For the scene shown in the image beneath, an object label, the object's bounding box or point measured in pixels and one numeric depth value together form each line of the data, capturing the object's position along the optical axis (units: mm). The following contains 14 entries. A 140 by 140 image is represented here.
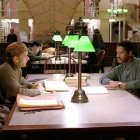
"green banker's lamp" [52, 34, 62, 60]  6204
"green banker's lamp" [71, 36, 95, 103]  2730
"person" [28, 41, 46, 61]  6584
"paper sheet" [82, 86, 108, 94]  3264
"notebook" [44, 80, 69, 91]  3399
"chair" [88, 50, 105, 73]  8211
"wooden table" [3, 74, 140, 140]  2119
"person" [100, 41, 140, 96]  3873
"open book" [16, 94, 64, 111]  2553
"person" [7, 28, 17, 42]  12164
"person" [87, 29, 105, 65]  10898
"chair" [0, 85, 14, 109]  3375
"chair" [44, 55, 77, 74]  5636
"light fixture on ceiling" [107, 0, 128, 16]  12914
